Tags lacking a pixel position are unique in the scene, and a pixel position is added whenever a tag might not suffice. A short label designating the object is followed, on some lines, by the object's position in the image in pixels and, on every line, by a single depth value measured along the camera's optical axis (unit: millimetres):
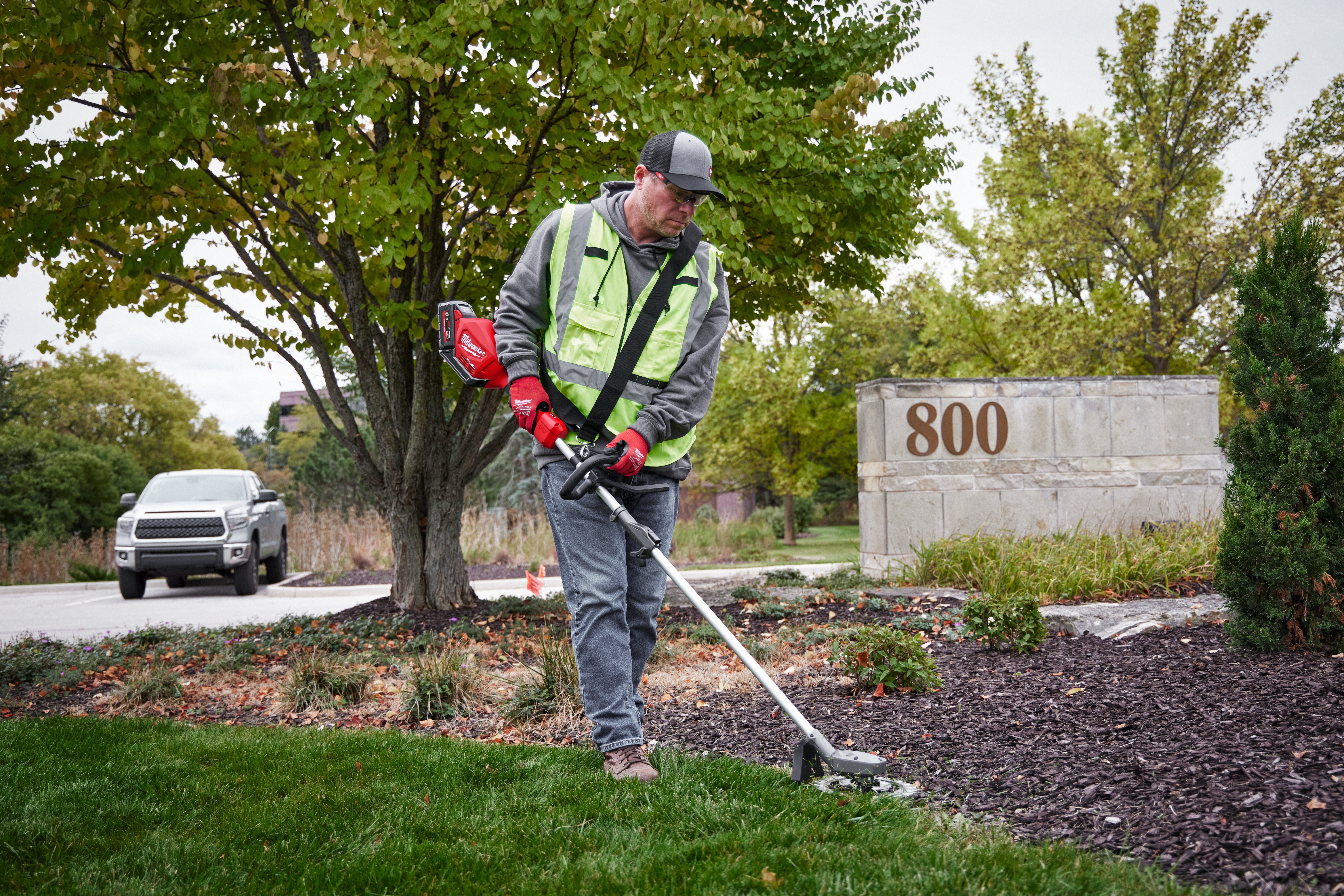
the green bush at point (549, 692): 4355
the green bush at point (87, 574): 14438
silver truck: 11602
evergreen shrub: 3953
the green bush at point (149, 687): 5125
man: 3121
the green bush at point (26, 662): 5723
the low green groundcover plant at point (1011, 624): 4816
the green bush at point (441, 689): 4617
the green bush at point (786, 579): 9094
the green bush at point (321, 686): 4910
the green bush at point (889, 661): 4207
